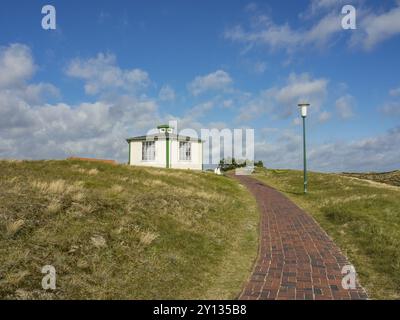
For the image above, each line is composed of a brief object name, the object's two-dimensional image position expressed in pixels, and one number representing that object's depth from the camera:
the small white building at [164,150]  35.84
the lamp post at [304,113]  21.42
